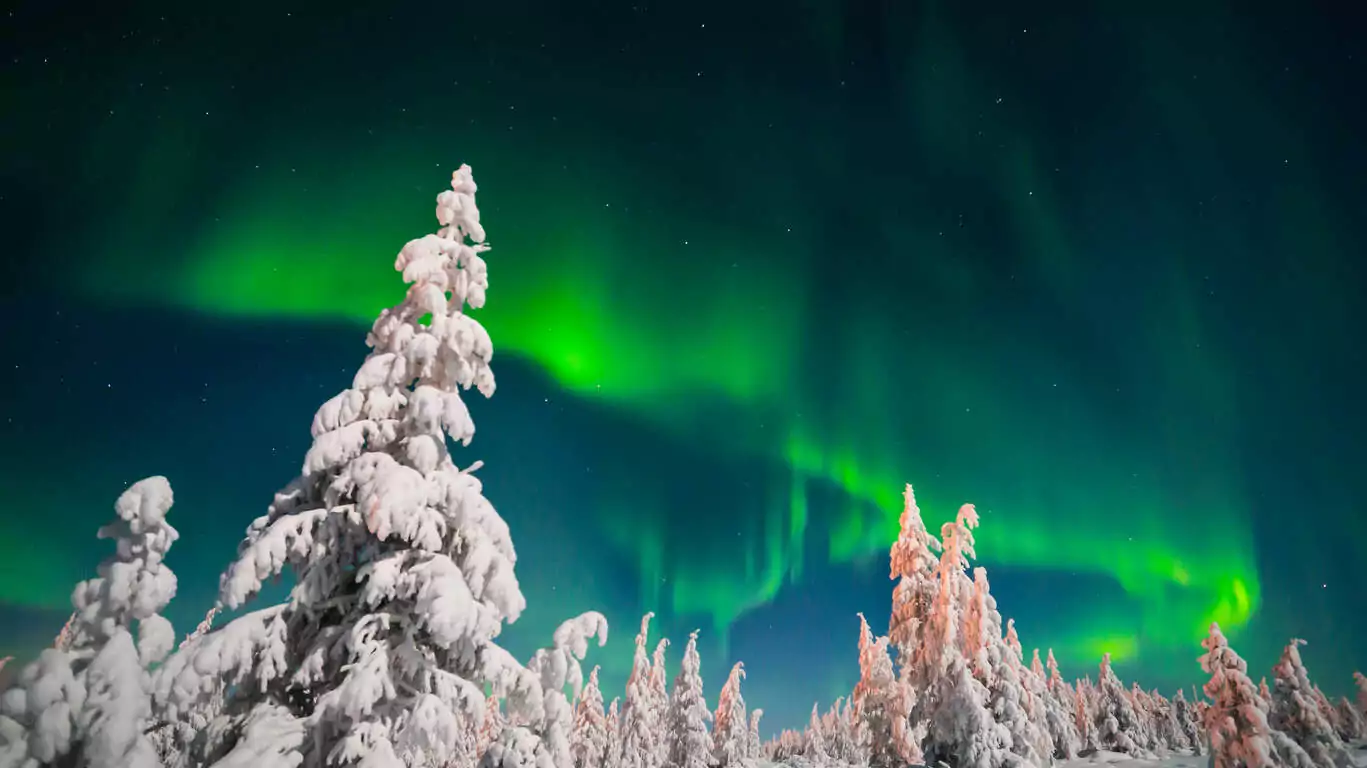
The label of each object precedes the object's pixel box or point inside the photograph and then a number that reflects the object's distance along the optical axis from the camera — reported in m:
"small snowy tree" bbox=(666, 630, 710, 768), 49.78
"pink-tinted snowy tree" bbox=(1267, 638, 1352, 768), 29.27
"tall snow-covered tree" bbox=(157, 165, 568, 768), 8.75
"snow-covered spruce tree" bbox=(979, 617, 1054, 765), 25.00
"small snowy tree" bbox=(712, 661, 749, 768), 57.88
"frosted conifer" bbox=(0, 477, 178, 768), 7.97
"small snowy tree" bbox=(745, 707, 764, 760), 84.78
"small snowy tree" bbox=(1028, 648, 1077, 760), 54.62
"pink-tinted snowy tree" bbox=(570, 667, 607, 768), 44.47
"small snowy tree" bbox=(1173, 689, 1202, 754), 83.11
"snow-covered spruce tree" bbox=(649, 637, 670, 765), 54.38
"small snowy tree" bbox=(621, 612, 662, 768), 48.98
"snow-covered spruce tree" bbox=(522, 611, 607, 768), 10.05
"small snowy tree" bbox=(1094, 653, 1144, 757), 64.56
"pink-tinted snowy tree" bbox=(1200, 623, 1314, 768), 25.38
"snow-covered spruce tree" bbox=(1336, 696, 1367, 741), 81.00
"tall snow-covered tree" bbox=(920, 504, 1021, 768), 24.36
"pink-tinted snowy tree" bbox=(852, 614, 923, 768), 27.73
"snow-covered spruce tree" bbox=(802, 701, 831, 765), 106.25
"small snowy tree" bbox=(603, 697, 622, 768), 46.28
